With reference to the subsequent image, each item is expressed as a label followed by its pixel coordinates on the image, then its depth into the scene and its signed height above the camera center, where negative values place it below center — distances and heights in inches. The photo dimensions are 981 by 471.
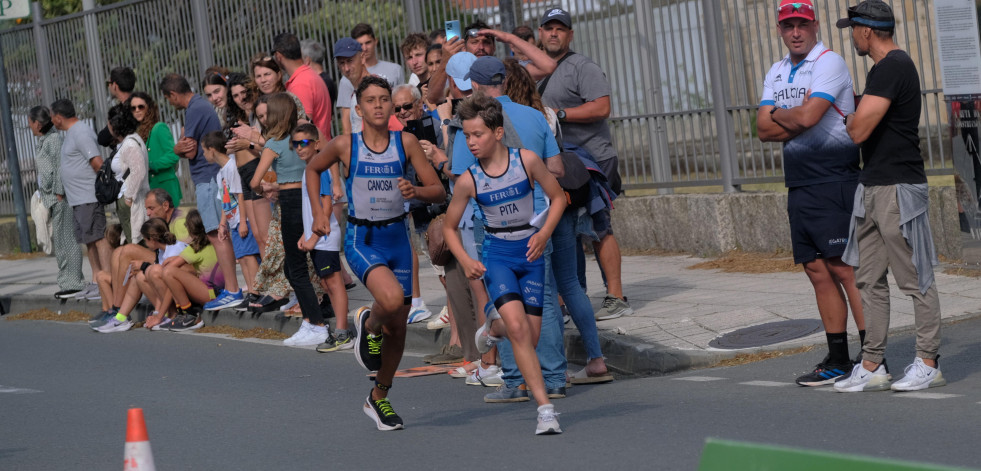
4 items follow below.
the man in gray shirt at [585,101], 780.6 -14.3
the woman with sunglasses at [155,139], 1049.5 -15.0
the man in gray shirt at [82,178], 1114.7 -27.6
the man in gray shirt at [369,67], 974.4 +2.4
